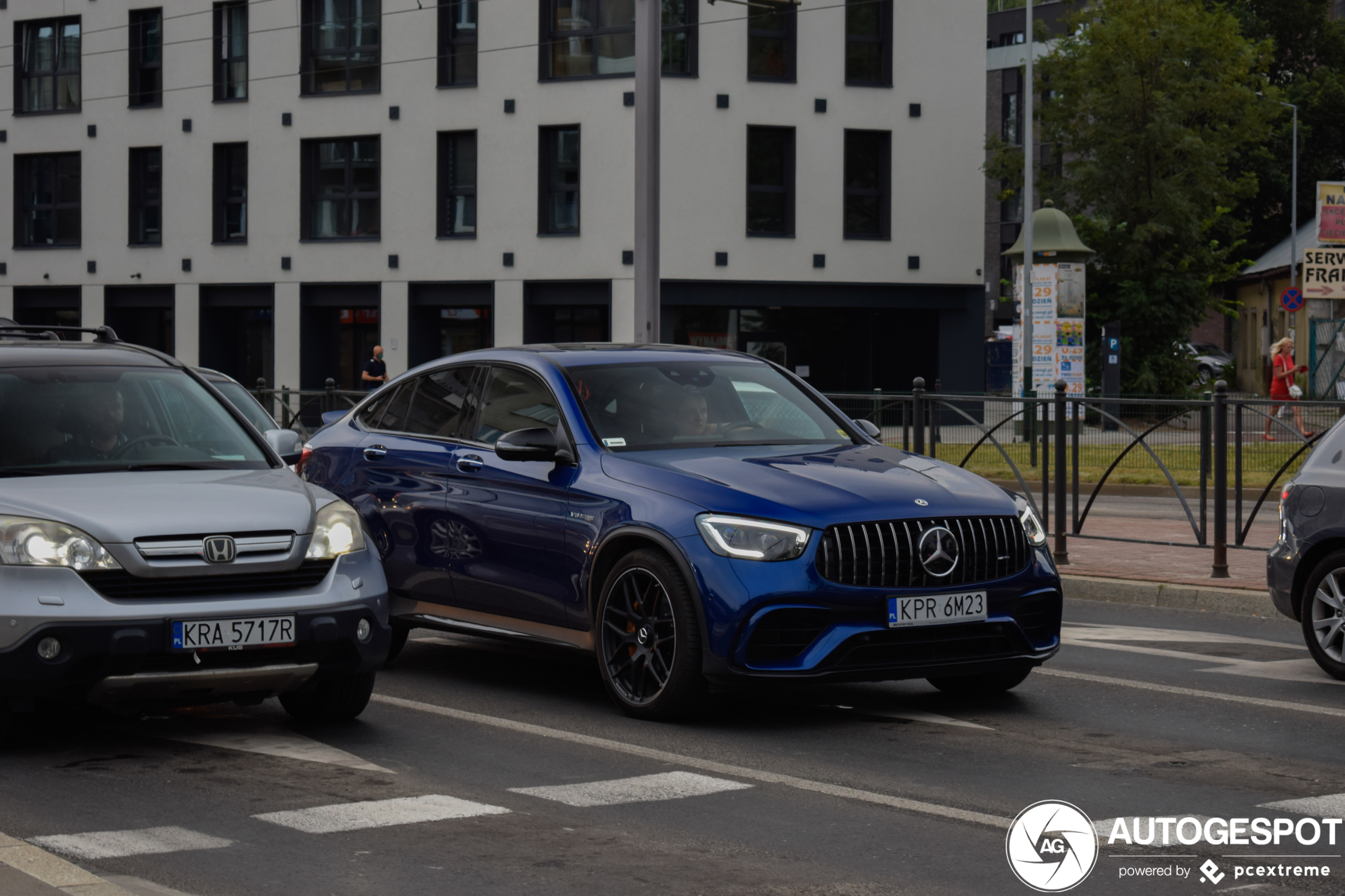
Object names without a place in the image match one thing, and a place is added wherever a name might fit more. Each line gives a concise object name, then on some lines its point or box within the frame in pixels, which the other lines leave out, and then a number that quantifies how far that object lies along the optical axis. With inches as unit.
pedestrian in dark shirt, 1299.2
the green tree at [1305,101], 2664.9
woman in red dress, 1103.6
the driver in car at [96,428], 299.7
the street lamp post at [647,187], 696.4
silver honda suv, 259.8
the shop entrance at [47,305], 1768.0
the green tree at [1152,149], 1443.2
